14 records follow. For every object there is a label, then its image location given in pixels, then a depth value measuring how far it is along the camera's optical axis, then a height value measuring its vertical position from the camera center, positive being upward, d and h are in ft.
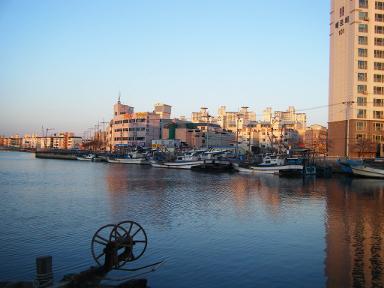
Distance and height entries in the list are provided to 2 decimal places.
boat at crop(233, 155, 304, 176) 212.84 -9.91
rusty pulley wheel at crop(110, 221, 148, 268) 45.83 -11.51
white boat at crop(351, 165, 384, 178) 202.30 -10.08
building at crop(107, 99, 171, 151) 493.36 +24.39
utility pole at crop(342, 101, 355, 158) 265.13 +18.31
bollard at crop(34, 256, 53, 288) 37.47 -12.12
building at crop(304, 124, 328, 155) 440.99 +18.85
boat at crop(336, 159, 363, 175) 213.89 -6.99
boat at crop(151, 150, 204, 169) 271.88 -9.76
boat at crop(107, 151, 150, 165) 341.82 -10.24
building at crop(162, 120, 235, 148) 475.72 +18.89
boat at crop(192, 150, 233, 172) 253.85 -9.93
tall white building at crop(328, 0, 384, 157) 266.36 +49.06
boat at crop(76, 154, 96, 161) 420.69 -11.33
